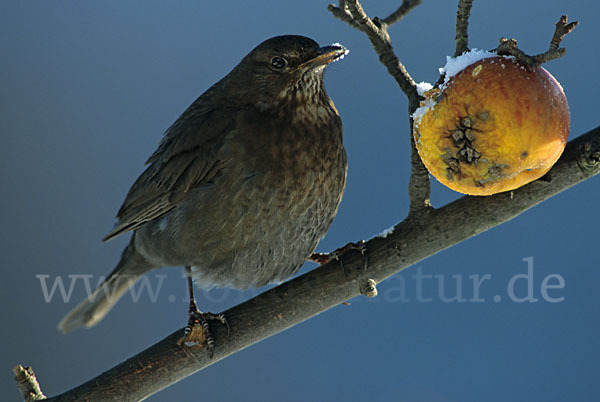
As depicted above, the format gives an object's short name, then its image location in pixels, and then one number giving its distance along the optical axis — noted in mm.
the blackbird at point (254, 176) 6367
